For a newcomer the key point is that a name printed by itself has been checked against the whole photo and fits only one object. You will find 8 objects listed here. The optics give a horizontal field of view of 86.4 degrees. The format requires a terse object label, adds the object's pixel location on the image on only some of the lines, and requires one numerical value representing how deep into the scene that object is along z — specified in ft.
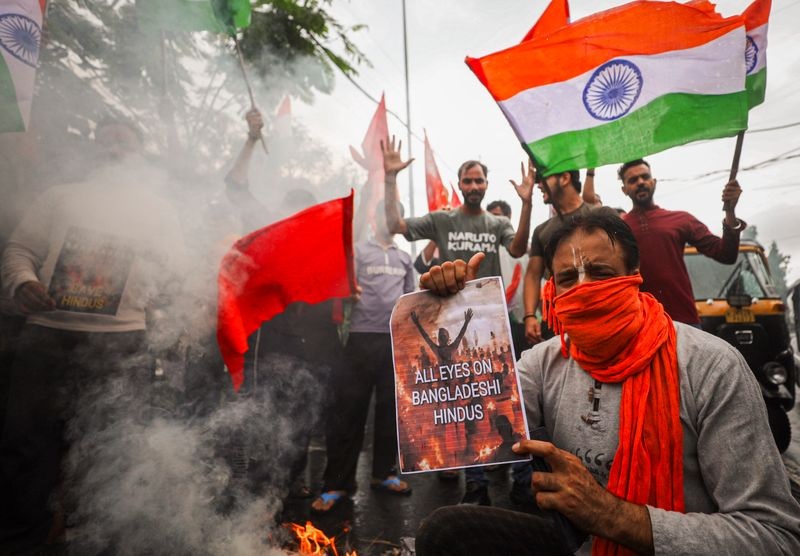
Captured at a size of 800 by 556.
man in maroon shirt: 10.15
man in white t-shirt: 7.77
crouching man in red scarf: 3.38
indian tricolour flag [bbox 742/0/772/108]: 10.50
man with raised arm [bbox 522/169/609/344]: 11.10
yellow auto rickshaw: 13.76
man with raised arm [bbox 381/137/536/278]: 11.76
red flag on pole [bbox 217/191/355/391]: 10.25
